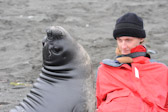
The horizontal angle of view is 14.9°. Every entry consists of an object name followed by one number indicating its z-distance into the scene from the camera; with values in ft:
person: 19.62
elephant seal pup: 18.30
